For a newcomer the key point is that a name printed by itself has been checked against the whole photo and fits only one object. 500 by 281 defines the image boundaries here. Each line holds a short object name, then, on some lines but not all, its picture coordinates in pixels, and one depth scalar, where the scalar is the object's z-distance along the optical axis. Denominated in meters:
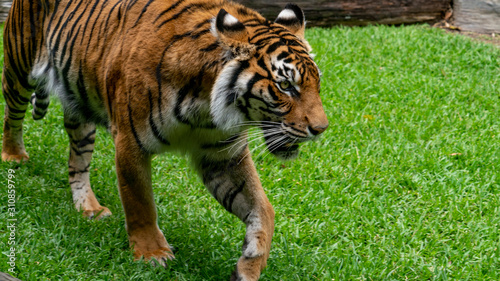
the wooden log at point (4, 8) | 15.97
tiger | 6.11
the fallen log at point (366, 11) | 16.70
